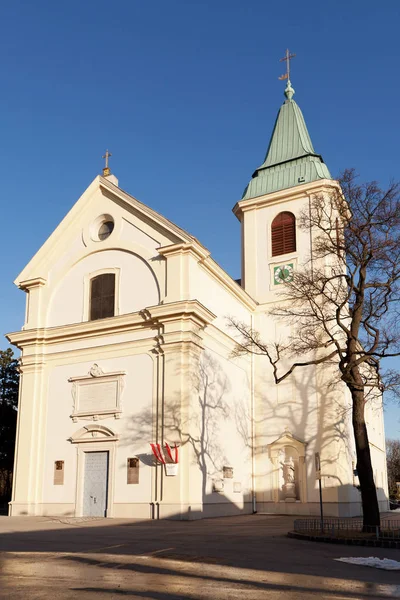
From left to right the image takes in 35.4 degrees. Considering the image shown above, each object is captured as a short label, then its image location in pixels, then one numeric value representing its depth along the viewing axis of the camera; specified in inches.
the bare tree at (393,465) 2550.7
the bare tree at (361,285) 685.3
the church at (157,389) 902.4
